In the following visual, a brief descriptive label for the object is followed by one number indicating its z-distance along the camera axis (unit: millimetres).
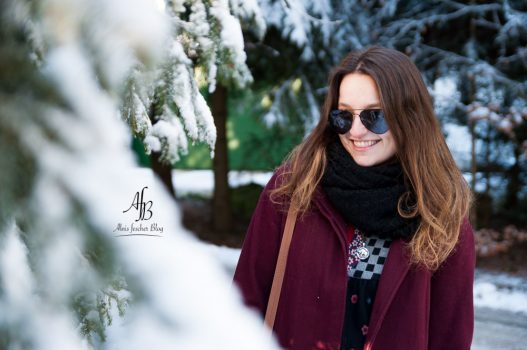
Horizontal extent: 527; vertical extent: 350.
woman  2045
